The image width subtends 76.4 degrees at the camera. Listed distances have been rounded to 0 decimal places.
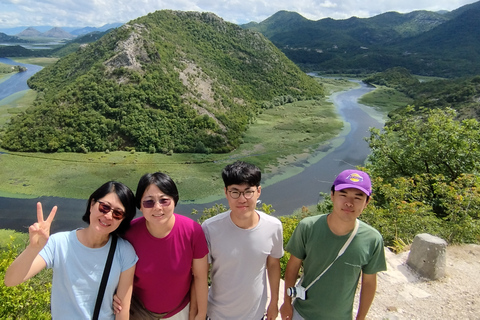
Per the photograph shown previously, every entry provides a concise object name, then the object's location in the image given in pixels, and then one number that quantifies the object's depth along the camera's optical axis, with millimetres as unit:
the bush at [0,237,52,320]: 5512
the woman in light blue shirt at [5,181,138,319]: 3191
